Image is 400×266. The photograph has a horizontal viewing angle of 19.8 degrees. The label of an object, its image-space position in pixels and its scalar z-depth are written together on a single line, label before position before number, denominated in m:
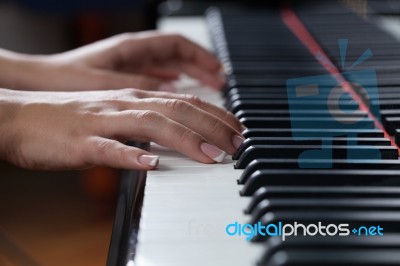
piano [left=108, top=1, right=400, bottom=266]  0.52
